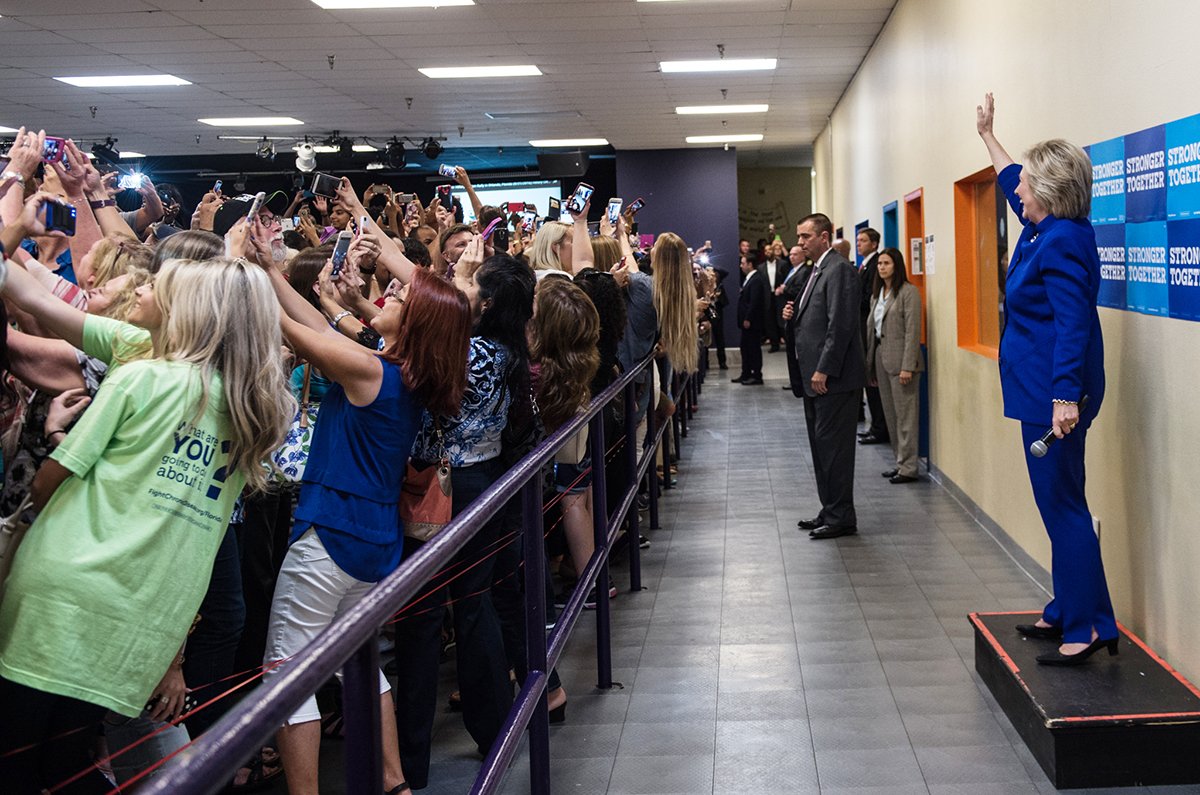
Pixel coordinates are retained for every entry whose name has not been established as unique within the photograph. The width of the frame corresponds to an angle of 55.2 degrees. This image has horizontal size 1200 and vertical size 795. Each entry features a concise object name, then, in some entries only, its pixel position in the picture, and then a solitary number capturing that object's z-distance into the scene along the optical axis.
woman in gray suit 7.42
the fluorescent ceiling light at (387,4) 8.18
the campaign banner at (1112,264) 3.73
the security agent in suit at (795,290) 6.15
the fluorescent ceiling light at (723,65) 10.90
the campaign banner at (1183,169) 3.05
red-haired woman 2.52
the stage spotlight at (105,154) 11.09
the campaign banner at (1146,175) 3.30
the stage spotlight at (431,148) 15.43
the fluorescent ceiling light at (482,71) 11.02
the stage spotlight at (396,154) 15.69
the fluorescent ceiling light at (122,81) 11.17
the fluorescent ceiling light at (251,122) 14.21
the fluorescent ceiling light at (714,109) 13.88
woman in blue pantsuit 3.27
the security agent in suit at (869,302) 8.52
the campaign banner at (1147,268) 3.33
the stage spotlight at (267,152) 10.45
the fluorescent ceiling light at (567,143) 17.39
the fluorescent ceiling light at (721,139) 16.92
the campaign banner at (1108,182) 3.69
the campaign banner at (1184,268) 3.07
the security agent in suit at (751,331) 13.98
